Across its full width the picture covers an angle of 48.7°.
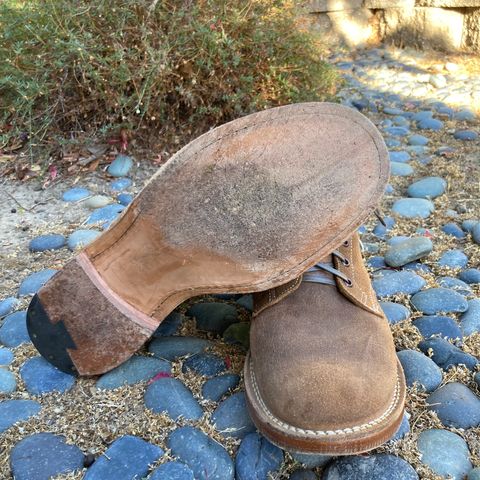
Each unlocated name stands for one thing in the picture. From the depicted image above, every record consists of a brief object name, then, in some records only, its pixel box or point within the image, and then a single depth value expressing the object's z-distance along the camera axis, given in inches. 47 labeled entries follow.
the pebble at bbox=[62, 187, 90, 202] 27.5
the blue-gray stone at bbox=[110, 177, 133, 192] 28.4
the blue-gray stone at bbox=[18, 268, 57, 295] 20.3
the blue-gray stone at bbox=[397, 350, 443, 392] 15.7
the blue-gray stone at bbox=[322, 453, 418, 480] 13.1
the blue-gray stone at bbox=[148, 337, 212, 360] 16.9
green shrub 27.4
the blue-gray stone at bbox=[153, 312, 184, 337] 17.9
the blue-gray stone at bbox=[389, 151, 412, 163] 31.3
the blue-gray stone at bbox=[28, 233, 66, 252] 23.4
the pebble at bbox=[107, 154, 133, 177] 29.2
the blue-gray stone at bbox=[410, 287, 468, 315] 18.7
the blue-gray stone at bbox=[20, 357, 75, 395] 15.9
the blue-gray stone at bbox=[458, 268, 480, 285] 20.6
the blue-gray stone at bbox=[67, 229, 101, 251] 23.3
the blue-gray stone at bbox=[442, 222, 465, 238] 23.8
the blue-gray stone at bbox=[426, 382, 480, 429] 14.6
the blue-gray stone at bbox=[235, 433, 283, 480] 13.5
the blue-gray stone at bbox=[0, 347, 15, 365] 17.0
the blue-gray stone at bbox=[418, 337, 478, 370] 16.4
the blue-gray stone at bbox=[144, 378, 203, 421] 14.9
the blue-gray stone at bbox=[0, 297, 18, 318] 19.5
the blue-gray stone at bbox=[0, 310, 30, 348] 17.8
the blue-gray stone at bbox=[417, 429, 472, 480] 13.4
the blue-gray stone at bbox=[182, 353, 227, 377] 16.3
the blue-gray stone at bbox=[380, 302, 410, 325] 18.0
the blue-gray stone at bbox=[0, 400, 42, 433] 14.8
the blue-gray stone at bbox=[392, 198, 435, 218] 25.6
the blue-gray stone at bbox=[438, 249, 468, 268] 21.6
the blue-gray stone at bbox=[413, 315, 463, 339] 17.5
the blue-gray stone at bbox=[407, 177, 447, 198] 27.2
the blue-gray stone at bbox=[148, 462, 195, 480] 13.1
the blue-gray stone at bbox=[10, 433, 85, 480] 13.4
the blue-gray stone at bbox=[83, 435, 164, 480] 13.3
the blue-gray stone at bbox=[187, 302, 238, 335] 18.0
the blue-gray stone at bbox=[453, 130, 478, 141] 33.5
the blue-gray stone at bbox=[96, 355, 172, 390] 16.0
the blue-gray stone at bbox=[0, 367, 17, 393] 15.9
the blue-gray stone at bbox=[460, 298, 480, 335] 17.9
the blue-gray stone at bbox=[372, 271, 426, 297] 19.6
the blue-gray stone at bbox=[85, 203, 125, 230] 25.3
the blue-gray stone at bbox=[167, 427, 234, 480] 13.4
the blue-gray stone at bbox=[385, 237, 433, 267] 21.4
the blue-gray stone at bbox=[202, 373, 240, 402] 15.5
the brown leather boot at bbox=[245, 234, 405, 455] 12.7
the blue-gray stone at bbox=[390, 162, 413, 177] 29.6
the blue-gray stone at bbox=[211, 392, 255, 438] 14.5
